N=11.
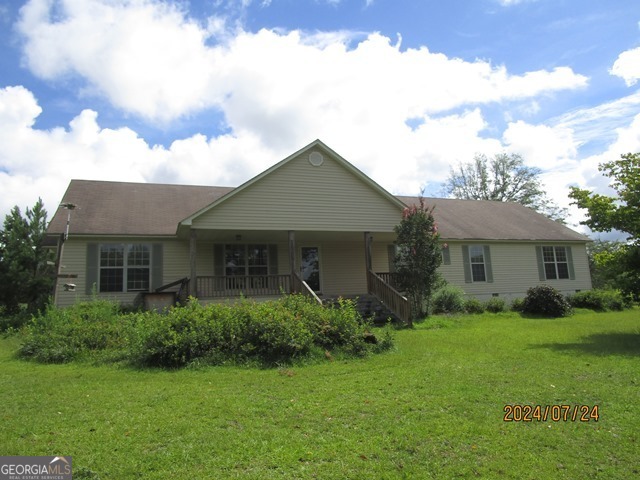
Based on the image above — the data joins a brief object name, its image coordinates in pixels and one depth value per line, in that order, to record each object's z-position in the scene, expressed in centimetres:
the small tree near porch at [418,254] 1534
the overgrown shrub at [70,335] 951
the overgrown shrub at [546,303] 1830
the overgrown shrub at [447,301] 1788
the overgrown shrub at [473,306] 1870
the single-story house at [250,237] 1581
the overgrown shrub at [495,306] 1928
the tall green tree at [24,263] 1491
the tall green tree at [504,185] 4444
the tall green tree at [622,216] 1175
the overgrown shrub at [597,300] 2086
